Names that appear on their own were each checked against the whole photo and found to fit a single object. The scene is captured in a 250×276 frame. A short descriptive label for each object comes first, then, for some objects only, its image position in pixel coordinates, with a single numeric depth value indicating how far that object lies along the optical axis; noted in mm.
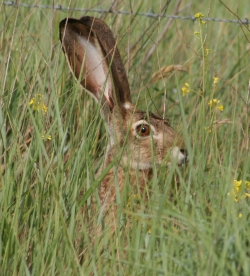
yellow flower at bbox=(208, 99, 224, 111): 8483
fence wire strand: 10513
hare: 9258
